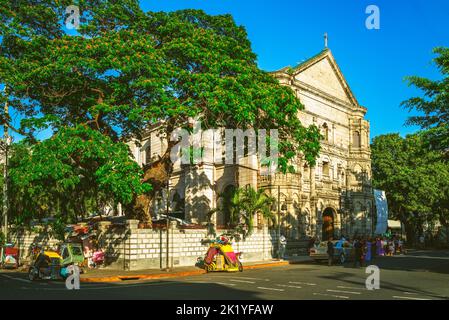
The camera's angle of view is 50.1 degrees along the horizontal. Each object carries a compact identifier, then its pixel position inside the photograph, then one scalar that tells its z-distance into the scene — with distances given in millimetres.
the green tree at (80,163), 19828
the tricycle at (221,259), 23422
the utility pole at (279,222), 31516
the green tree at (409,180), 48094
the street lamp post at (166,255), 22938
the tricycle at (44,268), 19297
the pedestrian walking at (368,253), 31620
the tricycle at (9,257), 26469
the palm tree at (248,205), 28906
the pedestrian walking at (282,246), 31766
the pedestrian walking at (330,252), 27141
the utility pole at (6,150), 24078
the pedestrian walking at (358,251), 25786
